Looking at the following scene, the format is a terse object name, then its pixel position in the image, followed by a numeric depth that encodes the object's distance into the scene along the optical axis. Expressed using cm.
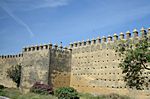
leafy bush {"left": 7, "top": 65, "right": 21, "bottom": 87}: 1840
